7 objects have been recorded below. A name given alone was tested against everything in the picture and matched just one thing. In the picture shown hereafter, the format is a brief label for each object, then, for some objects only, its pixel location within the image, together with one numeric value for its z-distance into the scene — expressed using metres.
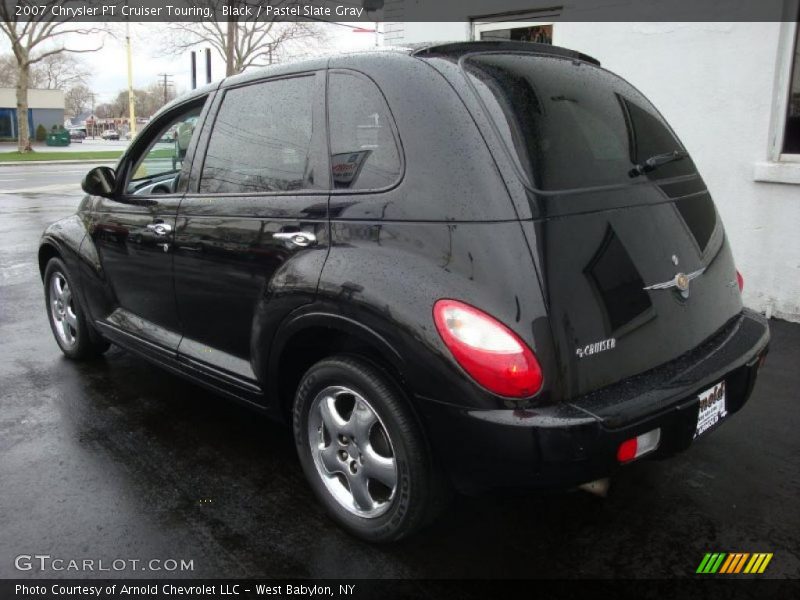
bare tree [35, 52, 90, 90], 71.86
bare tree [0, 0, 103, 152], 40.28
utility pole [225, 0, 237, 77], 29.95
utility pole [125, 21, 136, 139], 39.26
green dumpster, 57.50
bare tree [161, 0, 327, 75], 31.02
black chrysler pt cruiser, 2.30
